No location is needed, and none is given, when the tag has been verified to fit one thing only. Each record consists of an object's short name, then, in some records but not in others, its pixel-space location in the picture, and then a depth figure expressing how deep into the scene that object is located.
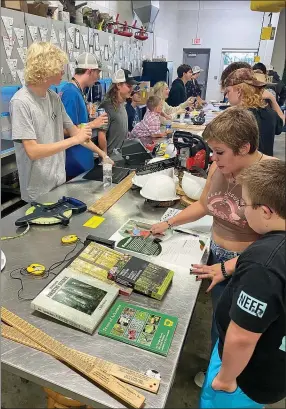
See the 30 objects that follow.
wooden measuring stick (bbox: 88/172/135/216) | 1.75
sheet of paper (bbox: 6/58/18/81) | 2.60
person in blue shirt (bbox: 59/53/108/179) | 2.22
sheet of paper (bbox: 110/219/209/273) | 1.34
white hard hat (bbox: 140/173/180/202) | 1.79
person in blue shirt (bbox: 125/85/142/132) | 3.68
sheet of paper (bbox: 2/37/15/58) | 2.52
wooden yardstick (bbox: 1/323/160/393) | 0.82
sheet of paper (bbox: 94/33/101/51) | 4.12
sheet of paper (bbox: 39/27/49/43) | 2.93
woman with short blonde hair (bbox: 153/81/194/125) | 4.05
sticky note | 1.60
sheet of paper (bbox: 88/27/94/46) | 3.91
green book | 0.93
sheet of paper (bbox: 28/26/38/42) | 2.79
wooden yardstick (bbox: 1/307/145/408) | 0.78
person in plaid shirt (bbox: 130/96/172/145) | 3.45
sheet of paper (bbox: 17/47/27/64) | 2.68
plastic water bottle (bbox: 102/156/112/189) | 2.10
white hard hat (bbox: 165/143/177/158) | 2.83
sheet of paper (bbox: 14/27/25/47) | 2.62
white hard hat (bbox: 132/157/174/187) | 1.98
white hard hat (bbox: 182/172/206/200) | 1.79
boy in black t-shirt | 0.64
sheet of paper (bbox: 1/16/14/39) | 2.49
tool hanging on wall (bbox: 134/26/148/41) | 5.69
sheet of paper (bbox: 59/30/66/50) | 3.28
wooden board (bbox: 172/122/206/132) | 4.00
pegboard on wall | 2.56
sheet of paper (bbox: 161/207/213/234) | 1.61
